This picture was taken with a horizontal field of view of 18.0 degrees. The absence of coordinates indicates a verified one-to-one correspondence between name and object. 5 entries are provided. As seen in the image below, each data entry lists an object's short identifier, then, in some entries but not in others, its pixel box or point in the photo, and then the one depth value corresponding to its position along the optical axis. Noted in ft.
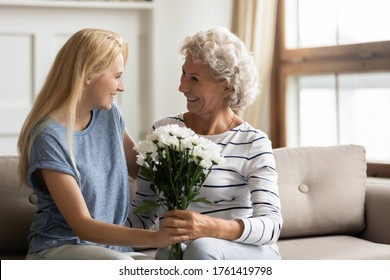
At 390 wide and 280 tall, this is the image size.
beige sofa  15.54
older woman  11.53
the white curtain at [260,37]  25.64
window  22.42
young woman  11.04
